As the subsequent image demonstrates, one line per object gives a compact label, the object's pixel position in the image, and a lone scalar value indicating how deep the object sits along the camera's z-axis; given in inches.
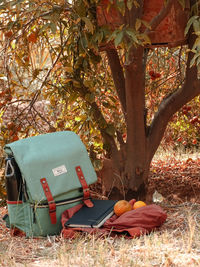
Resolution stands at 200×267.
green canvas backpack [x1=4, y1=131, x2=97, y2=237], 102.3
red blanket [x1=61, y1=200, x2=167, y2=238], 97.3
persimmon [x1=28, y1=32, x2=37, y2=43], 129.2
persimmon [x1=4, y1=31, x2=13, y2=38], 129.7
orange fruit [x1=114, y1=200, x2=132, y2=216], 103.9
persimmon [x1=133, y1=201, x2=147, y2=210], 106.6
